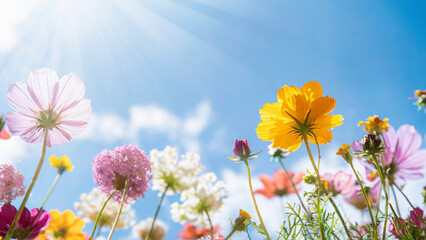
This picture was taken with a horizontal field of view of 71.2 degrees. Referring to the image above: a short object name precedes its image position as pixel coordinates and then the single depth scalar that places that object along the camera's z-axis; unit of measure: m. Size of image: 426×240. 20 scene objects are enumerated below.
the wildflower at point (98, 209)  1.40
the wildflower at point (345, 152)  0.60
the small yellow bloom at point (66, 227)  1.14
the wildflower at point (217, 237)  0.70
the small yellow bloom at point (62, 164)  1.34
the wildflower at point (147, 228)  1.75
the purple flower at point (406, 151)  0.95
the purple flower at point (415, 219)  0.73
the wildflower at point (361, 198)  1.00
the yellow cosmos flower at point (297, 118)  0.57
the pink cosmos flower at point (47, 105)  0.55
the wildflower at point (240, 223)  0.71
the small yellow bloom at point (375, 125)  0.93
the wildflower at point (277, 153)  1.20
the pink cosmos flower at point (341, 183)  1.08
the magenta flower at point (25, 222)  0.61
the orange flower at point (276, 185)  1.64
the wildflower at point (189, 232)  1.52
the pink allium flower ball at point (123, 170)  0.81
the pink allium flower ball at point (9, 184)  0.62
